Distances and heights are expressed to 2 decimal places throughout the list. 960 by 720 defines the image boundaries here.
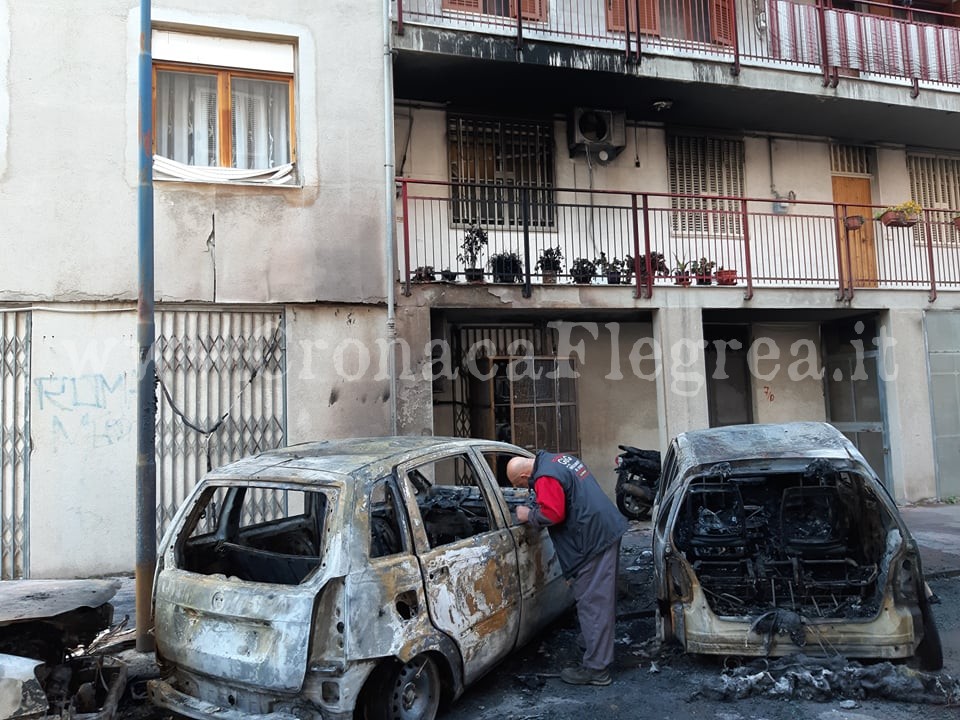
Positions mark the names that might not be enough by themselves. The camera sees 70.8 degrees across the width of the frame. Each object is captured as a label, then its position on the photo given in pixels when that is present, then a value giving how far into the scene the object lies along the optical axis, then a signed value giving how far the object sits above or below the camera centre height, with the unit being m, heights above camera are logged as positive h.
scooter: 8.52 -1.01
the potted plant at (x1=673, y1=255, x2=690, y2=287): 9.12 +1.80
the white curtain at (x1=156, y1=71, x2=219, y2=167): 7.53 +3.37
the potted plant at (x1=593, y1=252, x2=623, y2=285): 8.85 +1.81
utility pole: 4.34 +0.24
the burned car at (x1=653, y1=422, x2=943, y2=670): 4.00 -1.07
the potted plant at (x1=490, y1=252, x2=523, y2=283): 8.38 +1.75
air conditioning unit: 9.73 +3.95
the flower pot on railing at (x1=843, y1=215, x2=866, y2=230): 9.69 +2.48
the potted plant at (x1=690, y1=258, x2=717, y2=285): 9.52 +1.84
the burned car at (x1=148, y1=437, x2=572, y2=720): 3.15 -0.93
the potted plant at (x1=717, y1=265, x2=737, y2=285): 9.33 +1.68
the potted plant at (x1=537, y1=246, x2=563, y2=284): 8.66 +1.82
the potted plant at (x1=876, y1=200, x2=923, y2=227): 10.13 +2.68
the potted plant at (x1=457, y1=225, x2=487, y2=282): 8.97 +2.14
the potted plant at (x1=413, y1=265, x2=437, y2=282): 7.98 +1.60
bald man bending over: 4.19 -0.87
